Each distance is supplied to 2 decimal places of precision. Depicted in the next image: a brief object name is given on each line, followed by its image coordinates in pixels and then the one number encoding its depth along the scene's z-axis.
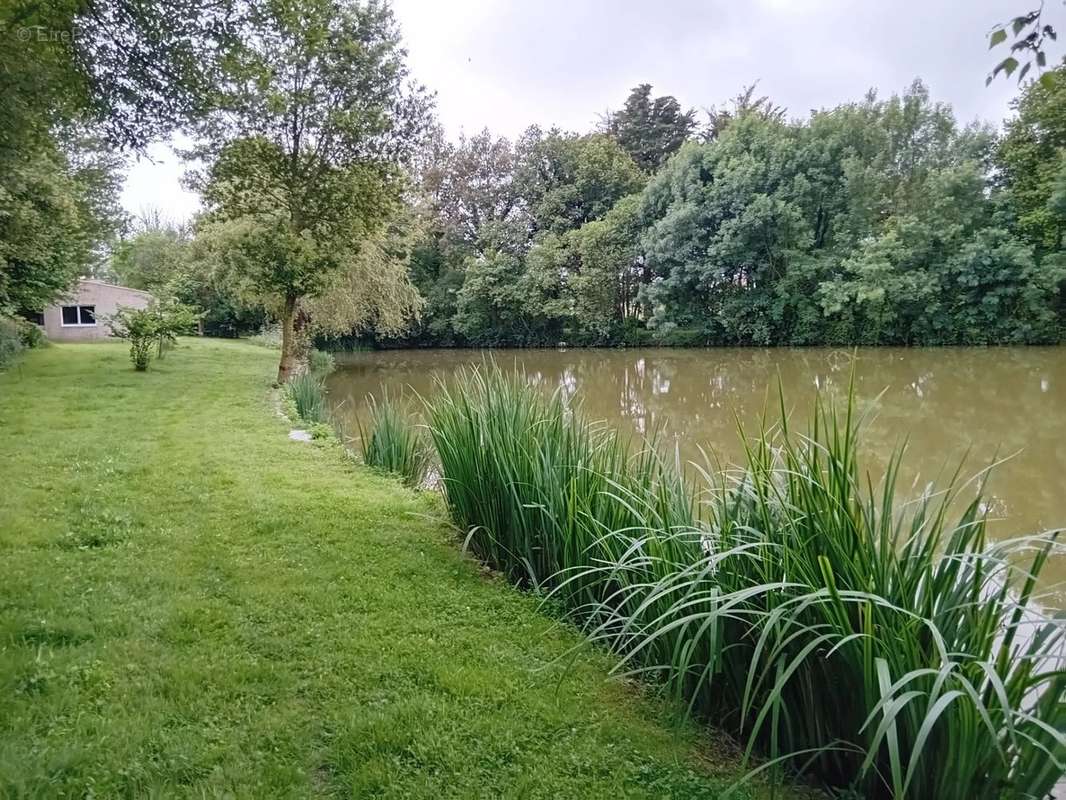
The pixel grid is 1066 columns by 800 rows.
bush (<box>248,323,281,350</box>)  20.68
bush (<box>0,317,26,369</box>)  11.35
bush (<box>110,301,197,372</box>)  11.90
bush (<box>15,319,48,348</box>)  13.71
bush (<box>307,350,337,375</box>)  16.98
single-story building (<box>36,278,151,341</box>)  20.67
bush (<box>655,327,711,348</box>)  22.33
